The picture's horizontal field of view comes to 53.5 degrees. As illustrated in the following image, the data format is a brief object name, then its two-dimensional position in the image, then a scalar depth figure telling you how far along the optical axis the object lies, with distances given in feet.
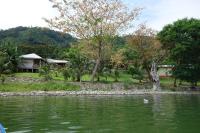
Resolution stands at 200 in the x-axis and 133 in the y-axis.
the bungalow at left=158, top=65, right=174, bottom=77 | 112.31
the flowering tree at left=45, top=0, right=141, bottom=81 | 80.46
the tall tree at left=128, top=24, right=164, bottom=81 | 85.01
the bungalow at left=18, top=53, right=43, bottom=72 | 101.03
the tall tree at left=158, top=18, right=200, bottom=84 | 82.42
